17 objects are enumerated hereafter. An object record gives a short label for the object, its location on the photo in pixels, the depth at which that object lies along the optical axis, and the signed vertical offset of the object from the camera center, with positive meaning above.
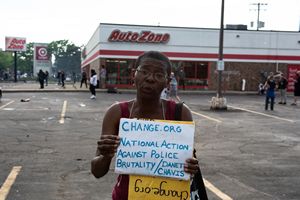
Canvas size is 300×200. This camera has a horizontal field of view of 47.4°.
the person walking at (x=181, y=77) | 26.94 +0.08
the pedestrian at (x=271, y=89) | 15.39 -0.39
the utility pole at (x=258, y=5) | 62.82 +13.79
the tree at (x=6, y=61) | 80.23 +3.14
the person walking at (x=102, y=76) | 26.52 +0.00
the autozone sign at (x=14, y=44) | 47.23 +4.15
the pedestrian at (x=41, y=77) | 27.93 -0.22
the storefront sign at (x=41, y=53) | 58.42 +3.65
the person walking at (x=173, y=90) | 17.35 -0.62
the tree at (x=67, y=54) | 111.83 +7.05
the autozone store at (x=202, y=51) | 27.79 +2.31
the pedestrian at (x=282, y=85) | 18.05 -0.23
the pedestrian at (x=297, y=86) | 17.06 -0.25
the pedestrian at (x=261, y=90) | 26.98 -0.78
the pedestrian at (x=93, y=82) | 18.80 -0.35
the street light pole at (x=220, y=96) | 15.14 -0.76
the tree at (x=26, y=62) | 87.67 +3.10
